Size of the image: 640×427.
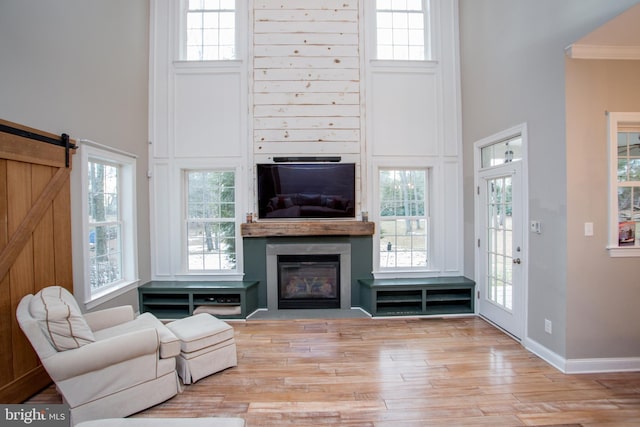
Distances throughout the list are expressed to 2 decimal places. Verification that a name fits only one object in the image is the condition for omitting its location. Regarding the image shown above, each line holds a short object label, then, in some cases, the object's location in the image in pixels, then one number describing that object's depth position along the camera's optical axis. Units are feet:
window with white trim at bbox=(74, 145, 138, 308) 9.89
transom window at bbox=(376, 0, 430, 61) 14.35
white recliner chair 6.29
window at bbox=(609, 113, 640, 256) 8.25
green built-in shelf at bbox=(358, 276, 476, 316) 12.75
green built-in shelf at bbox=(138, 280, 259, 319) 12.54
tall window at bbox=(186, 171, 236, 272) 14.11
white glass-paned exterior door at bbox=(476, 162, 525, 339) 10.28
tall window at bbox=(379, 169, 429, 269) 14.29
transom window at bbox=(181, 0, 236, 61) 14.12
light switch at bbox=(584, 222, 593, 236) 8.31
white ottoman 7.99
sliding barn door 7.11
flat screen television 13.25
